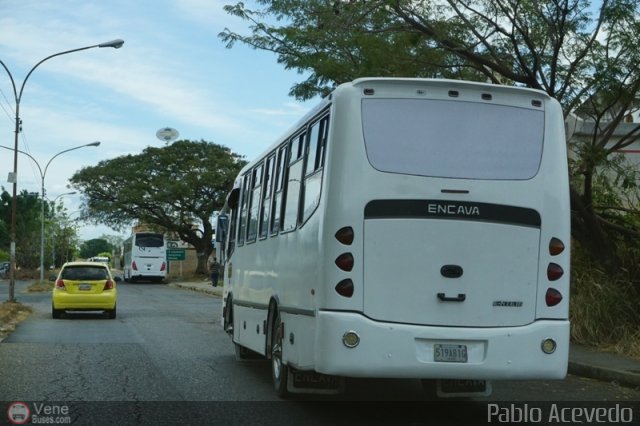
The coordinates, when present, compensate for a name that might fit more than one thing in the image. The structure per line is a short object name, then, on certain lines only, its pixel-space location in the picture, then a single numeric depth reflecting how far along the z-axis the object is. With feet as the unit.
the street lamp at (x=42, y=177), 152.05
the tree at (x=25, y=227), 250.37
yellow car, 71.77
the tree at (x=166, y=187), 200.64
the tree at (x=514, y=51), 44.73
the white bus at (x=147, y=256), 193.57
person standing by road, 157.99
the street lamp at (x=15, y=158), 90.38
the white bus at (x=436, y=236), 23.71
